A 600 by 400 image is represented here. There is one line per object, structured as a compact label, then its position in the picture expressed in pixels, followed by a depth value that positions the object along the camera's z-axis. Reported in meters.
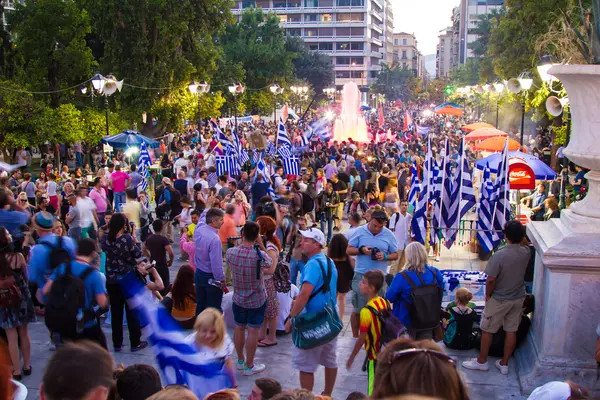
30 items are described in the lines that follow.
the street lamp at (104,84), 18.77
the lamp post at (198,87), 24.94
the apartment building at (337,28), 114.00
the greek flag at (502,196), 10.40
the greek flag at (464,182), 10.81
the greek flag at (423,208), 10.83
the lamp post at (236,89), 28.17
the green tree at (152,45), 29.27
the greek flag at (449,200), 10.80
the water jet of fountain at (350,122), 37.62
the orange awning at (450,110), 52.81
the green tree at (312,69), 76.50
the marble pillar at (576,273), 6.16
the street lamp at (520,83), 19.72
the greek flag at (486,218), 10.56
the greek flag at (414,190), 12.33
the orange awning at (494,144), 19.45
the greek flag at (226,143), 17.84
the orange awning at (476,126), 27.29
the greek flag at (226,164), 17.73
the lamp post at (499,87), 26.16
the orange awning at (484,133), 23.53
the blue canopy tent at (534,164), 14.34
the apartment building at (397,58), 190.12
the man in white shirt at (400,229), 10.76
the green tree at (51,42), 26.05
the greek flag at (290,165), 17.25
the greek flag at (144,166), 16.34
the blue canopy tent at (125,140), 21.94
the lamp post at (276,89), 31.79
